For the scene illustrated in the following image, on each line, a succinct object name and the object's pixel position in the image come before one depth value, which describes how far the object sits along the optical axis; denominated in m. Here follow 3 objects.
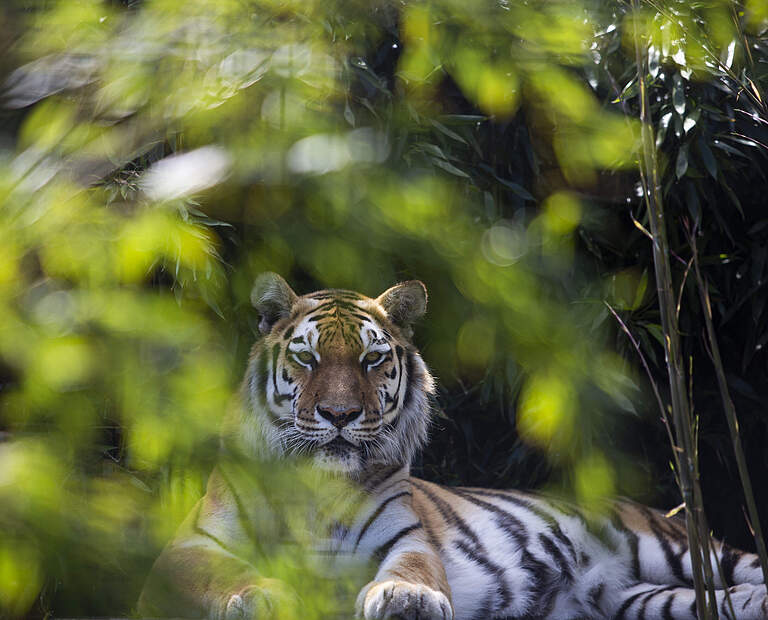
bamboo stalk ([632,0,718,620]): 14.06
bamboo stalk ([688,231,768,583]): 14.24
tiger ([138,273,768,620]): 15.00
